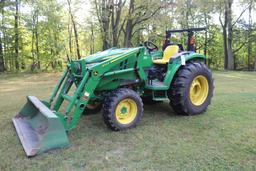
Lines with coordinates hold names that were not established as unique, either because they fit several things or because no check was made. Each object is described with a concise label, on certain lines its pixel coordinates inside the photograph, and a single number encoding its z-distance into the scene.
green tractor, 3.27
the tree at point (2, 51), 15.75
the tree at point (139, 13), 13.73
